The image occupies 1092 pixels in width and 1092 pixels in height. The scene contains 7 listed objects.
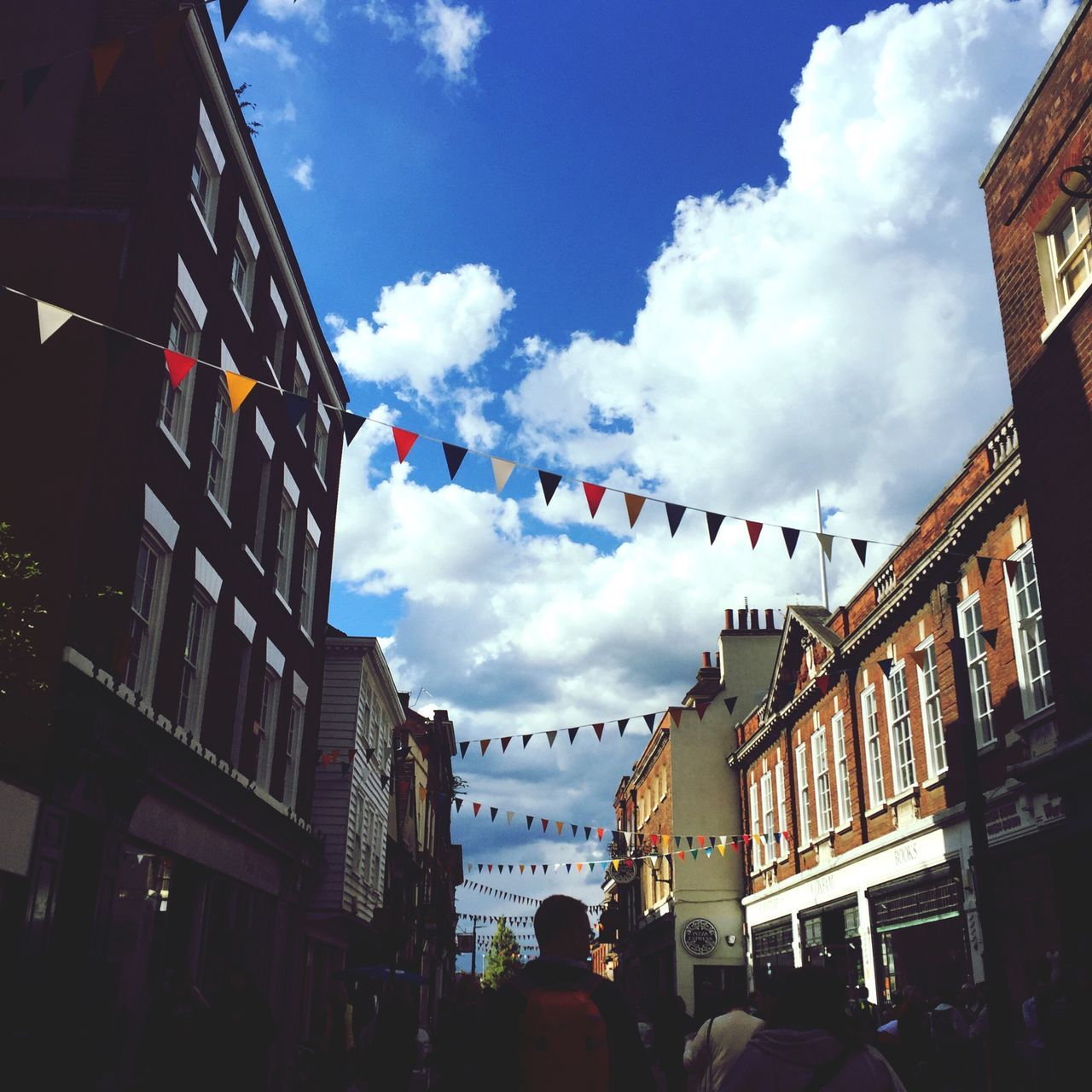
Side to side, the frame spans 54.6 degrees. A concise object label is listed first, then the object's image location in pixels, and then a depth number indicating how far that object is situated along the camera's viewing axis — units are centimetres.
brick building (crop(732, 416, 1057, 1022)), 1407
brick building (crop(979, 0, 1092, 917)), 1162
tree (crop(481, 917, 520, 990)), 9812
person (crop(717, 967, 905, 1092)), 329
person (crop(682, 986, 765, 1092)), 594
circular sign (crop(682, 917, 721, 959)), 3362
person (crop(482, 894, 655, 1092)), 326
